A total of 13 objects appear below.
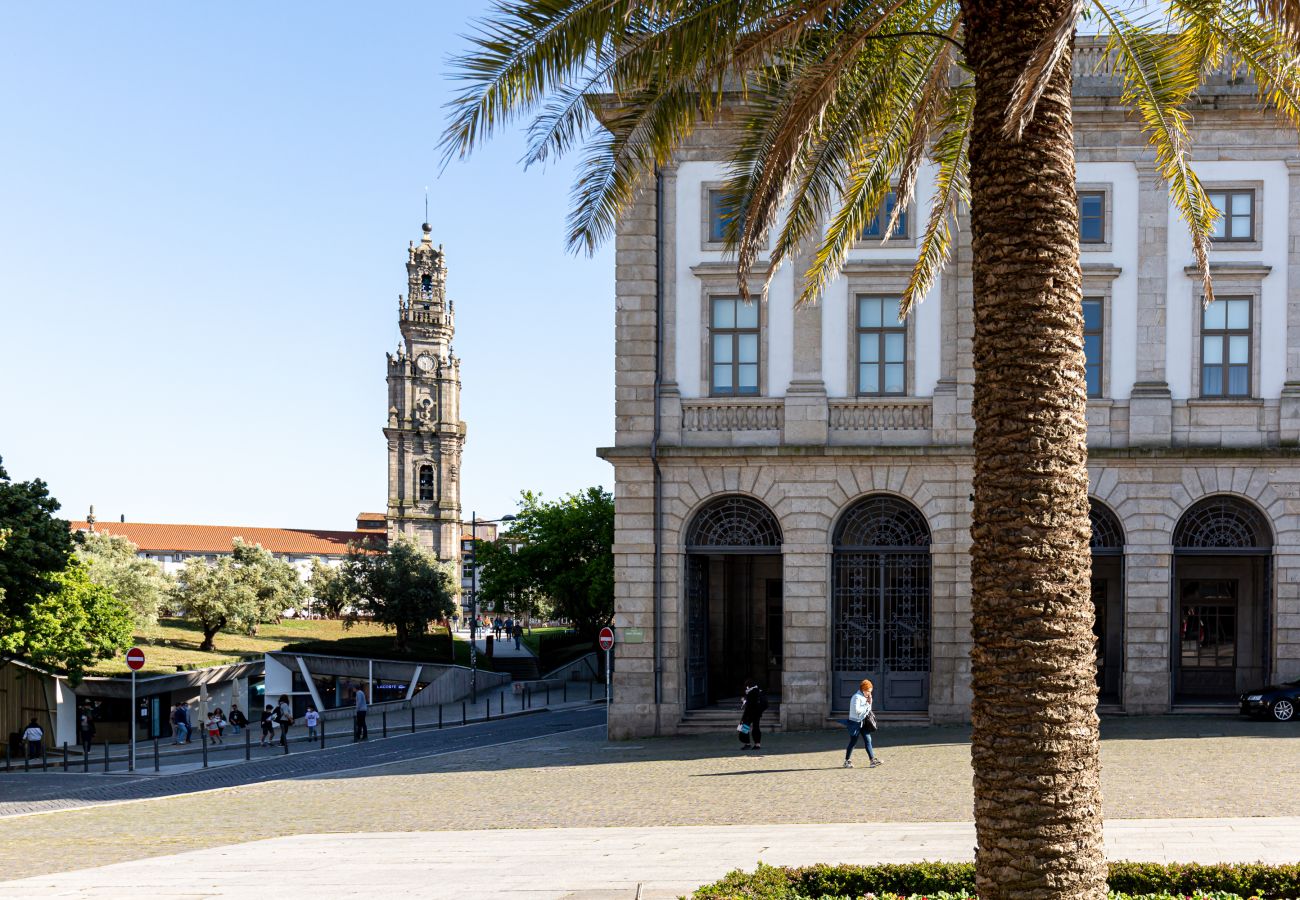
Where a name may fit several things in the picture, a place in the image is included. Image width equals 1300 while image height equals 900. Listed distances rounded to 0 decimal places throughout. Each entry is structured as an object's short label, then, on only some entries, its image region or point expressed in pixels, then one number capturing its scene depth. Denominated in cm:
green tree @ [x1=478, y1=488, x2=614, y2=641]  6531
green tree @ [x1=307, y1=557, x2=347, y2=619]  7181
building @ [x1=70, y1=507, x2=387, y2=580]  16462
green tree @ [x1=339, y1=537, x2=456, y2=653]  6944
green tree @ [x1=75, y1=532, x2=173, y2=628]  6481
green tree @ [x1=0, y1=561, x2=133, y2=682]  3694
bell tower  14662
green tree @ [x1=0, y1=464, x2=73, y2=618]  3372
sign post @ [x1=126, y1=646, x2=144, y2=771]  2991
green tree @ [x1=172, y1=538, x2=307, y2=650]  7369
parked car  2431
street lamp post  5279
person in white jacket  2058
